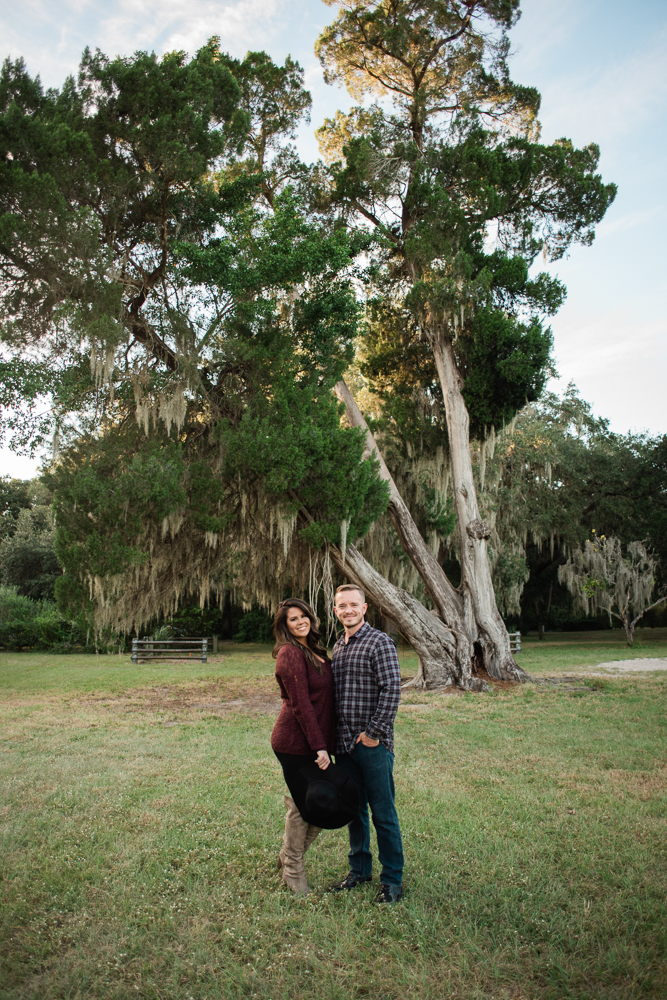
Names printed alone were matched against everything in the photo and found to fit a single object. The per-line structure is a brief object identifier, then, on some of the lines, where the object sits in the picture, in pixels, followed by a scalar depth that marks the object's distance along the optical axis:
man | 3.07
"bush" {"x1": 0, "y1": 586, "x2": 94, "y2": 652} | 22.02
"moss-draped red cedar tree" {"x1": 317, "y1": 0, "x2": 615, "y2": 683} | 11.84
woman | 3.09
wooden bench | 19.02
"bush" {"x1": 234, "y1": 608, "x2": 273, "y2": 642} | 27.47
